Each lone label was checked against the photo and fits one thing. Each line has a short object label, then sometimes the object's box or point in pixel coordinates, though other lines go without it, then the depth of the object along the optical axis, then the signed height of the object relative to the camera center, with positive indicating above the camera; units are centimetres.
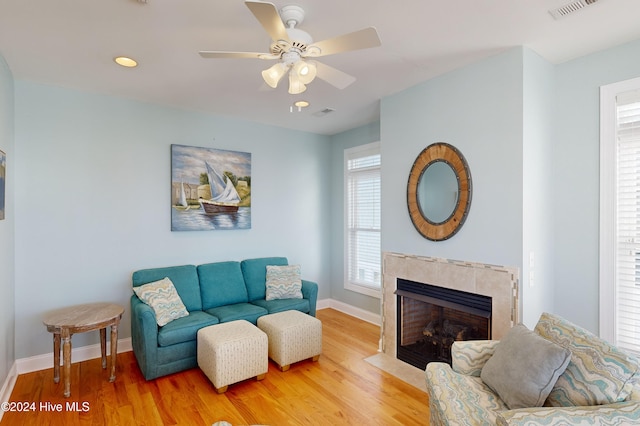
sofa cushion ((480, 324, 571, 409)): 165 -82
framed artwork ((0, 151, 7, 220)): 257 +27
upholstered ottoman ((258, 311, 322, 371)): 315 -121
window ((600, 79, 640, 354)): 244 -4
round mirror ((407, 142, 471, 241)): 284 +17
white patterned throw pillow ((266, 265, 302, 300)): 403 -87
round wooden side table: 267 -92
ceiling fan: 161 +87
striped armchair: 137 -83
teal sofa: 295 -103
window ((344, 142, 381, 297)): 459 -12
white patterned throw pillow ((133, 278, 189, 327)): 312 -84
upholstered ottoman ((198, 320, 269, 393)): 275 -121
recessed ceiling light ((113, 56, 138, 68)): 264 +120
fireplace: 254 -63
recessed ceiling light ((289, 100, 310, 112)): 361 +117
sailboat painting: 388 +27
